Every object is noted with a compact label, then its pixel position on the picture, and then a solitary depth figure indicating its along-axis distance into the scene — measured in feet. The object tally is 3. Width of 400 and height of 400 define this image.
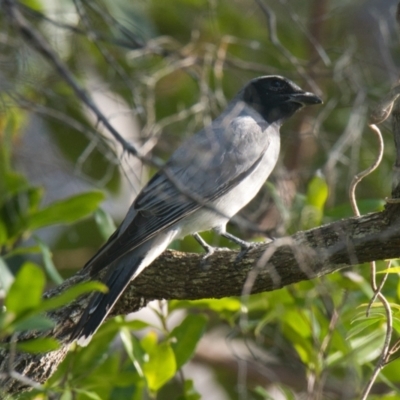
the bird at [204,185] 21.63
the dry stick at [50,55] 18.57
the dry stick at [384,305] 16.97
